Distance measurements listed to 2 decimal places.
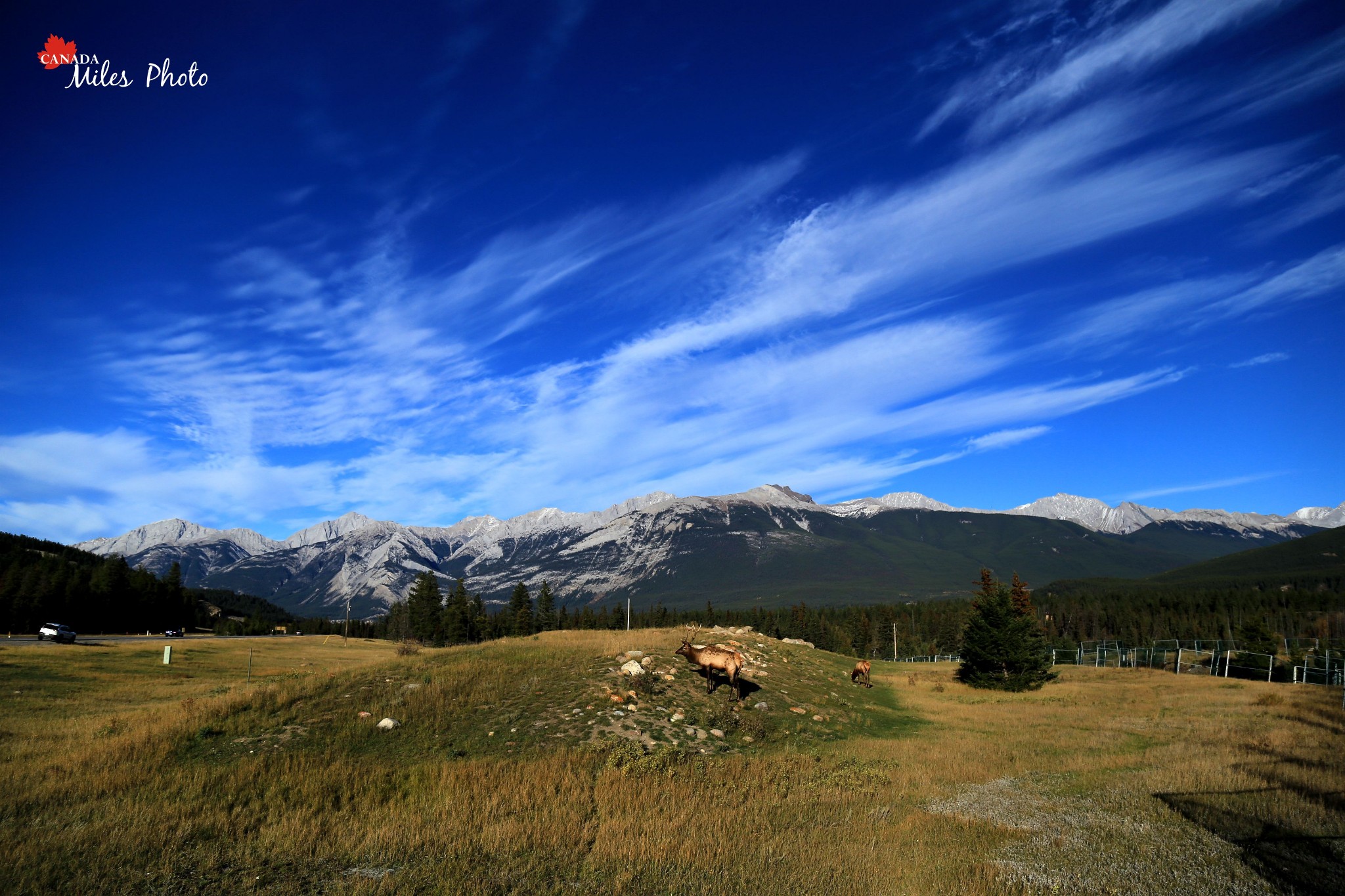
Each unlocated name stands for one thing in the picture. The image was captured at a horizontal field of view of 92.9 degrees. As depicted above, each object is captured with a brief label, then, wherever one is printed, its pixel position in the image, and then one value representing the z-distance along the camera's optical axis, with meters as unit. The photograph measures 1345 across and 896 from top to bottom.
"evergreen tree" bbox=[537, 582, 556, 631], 123.44
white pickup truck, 57.63
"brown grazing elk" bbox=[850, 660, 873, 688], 43.09
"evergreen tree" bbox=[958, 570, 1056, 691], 49.16
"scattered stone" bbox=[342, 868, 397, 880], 9.74
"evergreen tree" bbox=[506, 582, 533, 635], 110.06
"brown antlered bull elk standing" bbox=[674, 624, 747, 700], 25.28
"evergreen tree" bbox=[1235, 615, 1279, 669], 59.12
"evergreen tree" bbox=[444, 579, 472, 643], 104.69
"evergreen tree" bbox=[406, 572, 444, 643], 106.81
